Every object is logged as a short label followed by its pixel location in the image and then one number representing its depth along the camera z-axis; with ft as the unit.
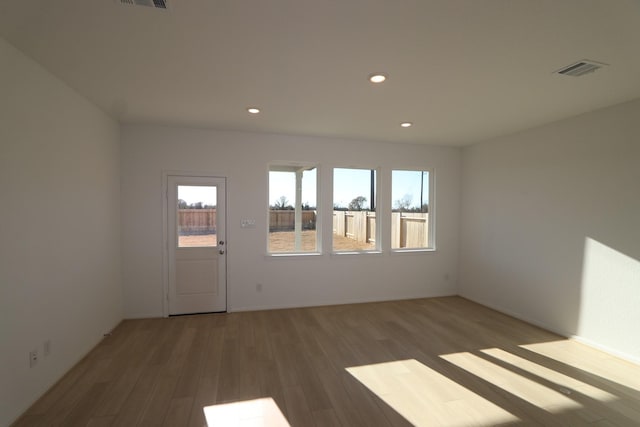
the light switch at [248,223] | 14.64
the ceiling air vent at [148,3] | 5.34
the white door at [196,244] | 13.91
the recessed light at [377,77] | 8.25
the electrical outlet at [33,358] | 7.49
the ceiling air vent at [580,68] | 7.54
